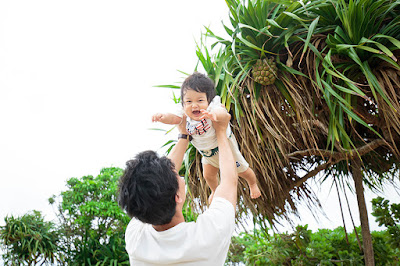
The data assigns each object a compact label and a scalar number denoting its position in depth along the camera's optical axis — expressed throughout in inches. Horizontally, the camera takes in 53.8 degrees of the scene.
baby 66.6
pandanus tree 97.5
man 47.1
